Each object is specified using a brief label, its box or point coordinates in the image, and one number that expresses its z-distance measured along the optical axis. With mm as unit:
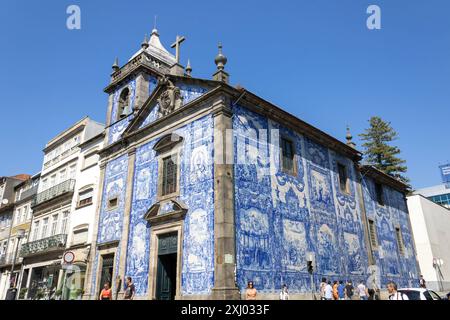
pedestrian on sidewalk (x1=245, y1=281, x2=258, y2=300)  10816
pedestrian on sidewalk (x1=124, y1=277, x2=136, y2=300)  13273
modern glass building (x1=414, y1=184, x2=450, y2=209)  51938
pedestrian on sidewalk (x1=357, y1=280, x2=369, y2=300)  14773
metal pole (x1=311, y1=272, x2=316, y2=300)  13745
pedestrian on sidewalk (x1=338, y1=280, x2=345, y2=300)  14564
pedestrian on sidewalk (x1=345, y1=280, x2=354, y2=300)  14664
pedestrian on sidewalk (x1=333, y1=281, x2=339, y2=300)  13046
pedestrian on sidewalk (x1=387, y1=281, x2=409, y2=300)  8853
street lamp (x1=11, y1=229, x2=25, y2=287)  19967
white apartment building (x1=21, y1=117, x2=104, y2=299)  21328
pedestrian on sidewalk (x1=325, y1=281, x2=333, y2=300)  12611
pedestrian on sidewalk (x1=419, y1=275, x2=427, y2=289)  19759
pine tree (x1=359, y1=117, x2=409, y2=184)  33812
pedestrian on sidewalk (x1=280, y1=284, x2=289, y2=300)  12089
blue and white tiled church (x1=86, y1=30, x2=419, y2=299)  12016
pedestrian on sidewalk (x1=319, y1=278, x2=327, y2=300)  12983
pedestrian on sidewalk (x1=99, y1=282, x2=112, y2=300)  12961
